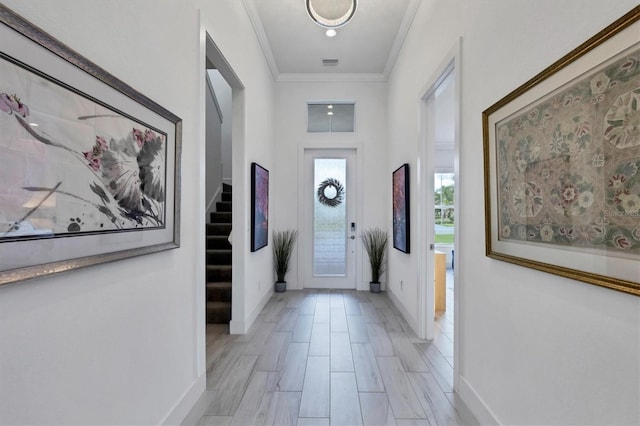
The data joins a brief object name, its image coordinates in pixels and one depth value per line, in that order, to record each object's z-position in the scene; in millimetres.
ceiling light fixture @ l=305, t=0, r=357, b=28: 2777
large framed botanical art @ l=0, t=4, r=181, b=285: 792
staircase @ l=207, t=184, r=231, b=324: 3307
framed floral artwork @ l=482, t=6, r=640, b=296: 888
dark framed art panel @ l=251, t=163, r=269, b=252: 3349
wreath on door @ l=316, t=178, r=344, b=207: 4875
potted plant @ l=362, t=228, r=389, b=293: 4613
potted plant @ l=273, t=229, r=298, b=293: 4621
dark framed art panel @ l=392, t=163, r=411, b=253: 3352
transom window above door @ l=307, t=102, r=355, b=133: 4883
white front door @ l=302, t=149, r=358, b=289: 4867
